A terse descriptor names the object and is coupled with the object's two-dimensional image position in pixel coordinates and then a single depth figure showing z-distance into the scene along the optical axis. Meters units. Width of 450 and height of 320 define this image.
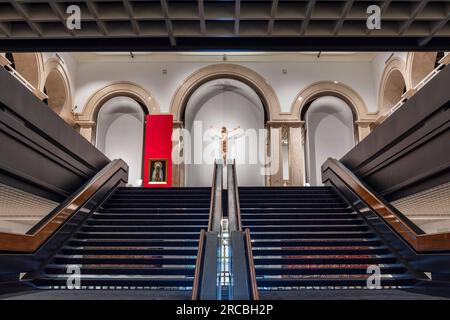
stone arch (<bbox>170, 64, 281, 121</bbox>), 13.59
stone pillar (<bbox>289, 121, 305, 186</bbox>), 13.16
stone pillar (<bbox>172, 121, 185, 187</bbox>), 13.09
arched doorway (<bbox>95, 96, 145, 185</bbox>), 15.09
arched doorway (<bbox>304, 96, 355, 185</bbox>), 14.98
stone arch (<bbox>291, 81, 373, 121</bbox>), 13.55
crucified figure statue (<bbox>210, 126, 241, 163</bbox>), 14.94
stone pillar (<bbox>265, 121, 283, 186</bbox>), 13.23
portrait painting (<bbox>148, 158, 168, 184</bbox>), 12.88
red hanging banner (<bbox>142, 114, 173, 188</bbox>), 12.92
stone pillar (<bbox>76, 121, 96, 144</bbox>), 13.42
